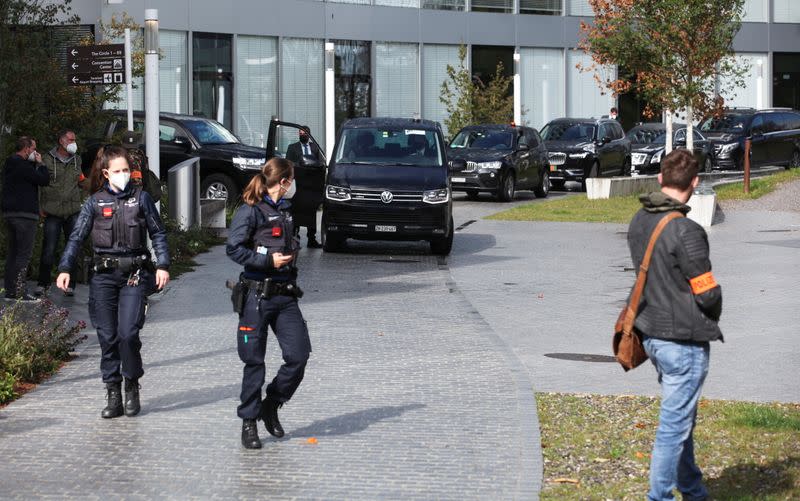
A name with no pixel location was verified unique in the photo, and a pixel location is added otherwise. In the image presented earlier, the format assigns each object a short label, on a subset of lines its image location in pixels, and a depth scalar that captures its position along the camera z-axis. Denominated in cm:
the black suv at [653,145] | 3756
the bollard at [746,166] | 2937
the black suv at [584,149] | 3512
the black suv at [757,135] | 3909
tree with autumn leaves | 2927
